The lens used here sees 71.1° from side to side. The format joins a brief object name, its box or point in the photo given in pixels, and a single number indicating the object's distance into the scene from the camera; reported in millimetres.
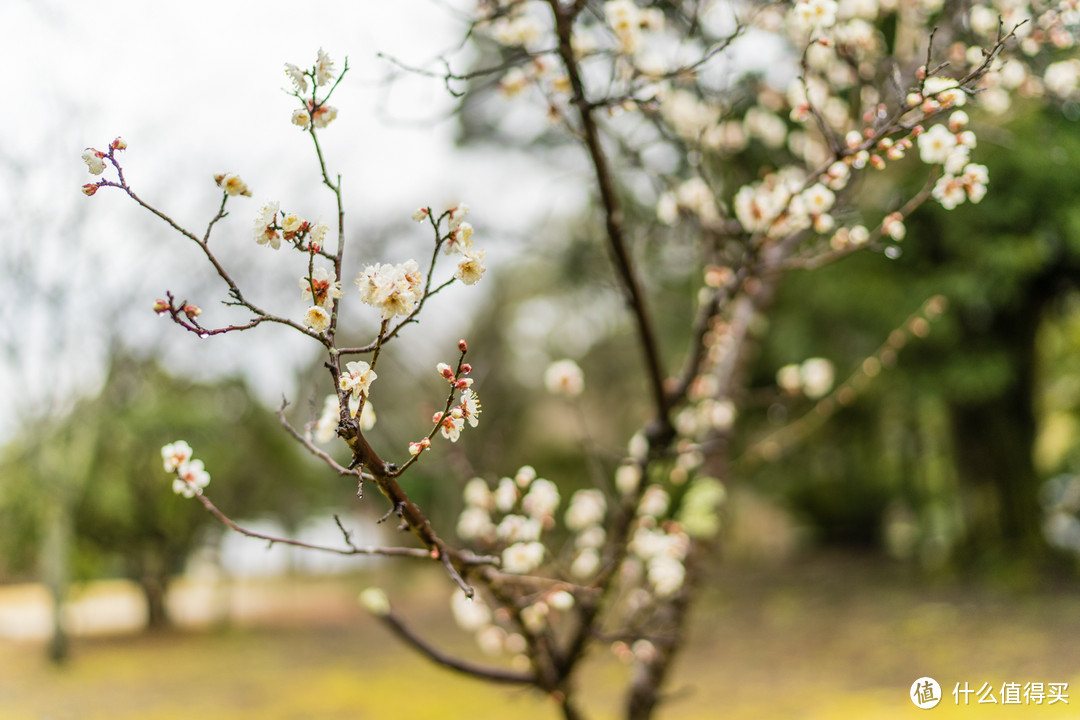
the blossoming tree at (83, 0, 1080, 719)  1136
